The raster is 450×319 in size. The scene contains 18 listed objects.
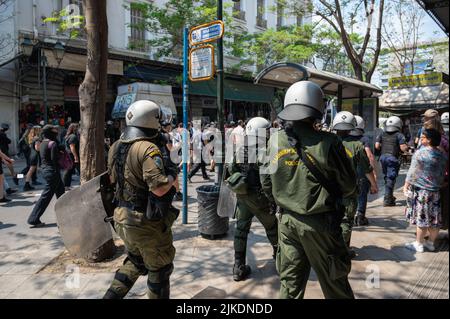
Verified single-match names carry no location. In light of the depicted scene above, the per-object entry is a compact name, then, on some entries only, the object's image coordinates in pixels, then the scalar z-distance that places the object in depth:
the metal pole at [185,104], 5.47
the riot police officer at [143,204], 2.72
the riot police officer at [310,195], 2.37
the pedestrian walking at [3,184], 7.41
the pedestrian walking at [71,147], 8.04
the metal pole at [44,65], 12.77
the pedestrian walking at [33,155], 8.43
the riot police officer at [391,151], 6.73
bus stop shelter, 6.74
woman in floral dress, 4.03
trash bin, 5.00
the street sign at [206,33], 5.07
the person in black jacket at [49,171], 5.90
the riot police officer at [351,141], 4.40
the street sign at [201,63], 5.24
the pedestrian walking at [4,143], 8.41
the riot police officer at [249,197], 3.66
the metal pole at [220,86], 5.82
